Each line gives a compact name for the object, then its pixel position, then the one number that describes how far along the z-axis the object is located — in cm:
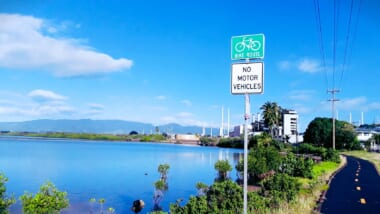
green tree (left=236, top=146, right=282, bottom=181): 3184
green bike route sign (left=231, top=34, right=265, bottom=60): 530
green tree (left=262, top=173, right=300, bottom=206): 1315
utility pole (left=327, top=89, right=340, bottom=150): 5288
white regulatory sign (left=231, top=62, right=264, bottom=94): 530
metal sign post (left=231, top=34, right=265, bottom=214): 530
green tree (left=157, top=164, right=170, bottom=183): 3581
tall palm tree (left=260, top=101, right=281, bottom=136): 8700
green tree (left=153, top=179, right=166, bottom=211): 2461
